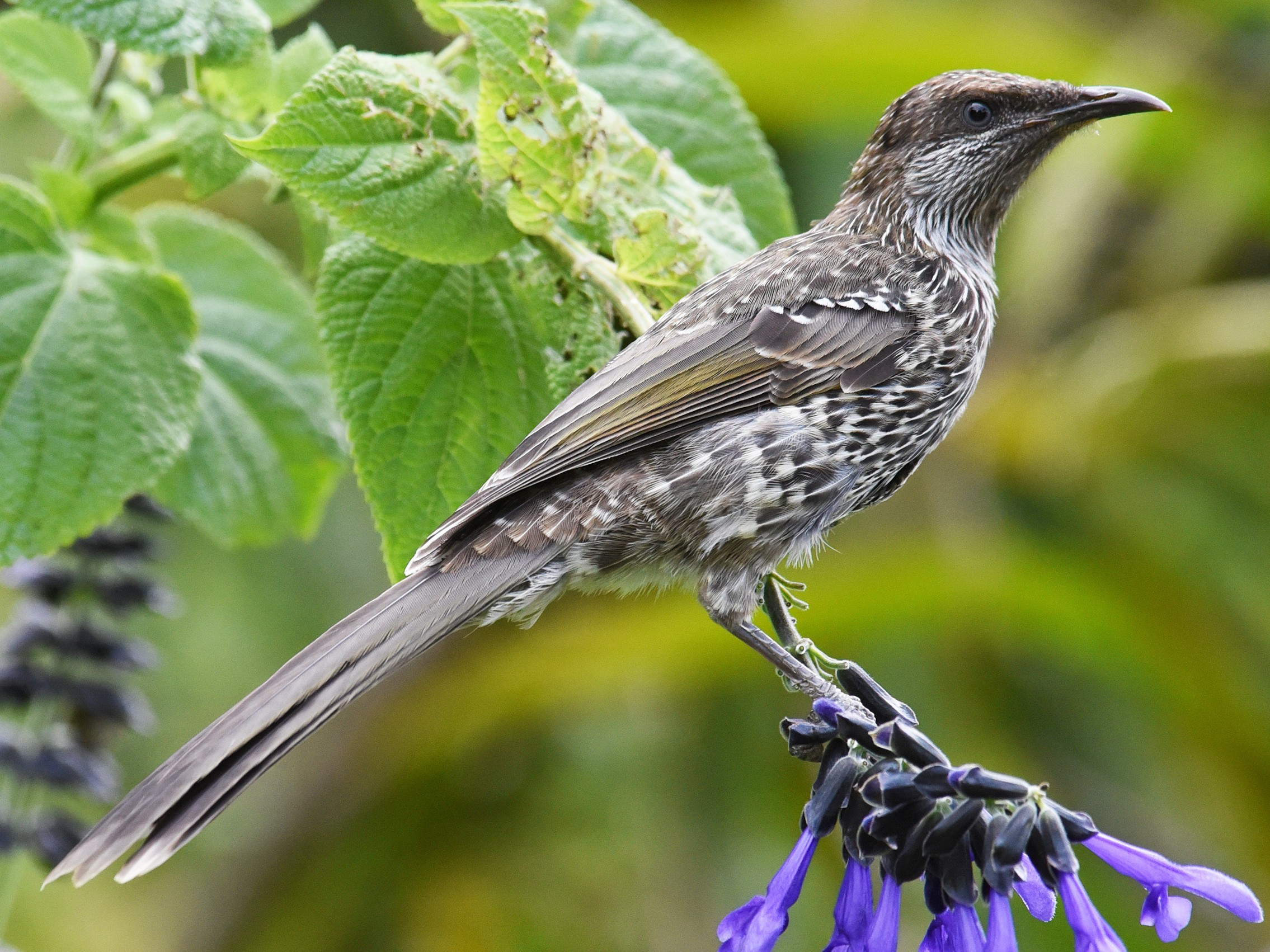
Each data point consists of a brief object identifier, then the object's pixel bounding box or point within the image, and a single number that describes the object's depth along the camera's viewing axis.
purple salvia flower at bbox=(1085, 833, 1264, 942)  3.47
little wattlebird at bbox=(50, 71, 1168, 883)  4.46
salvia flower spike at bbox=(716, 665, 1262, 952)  3.28
